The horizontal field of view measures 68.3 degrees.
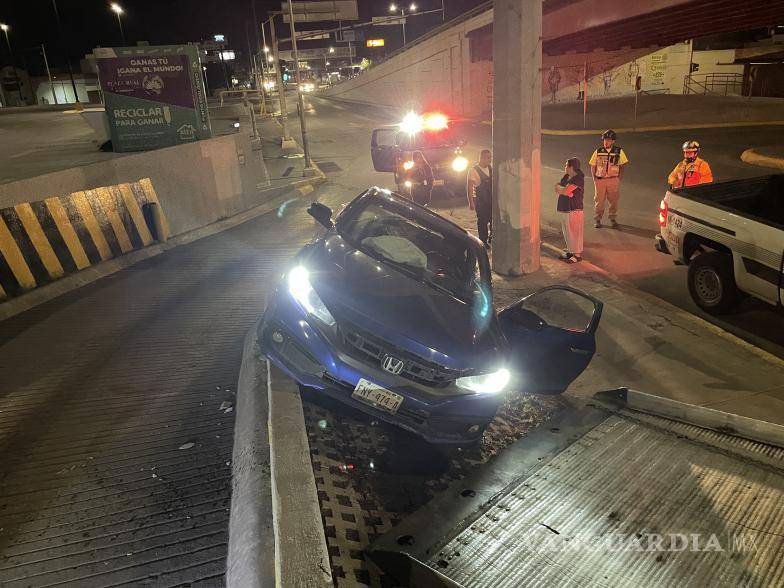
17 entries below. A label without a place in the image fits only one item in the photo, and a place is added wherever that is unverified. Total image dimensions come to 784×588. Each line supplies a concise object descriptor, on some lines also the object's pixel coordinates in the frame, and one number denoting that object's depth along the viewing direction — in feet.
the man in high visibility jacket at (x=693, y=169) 32.07
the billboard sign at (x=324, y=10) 154.51
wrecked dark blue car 13.25
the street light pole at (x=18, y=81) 176.25
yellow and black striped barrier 24.77
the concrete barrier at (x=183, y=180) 29.25
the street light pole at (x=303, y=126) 62.01
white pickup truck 21.06
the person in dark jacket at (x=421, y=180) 44.24
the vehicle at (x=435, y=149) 47.42
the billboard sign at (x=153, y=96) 38.88
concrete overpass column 25.57
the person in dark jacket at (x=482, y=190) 30.71
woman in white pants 29.55
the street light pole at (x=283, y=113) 84.47
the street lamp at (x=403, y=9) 251.09
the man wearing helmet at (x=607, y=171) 35.86
